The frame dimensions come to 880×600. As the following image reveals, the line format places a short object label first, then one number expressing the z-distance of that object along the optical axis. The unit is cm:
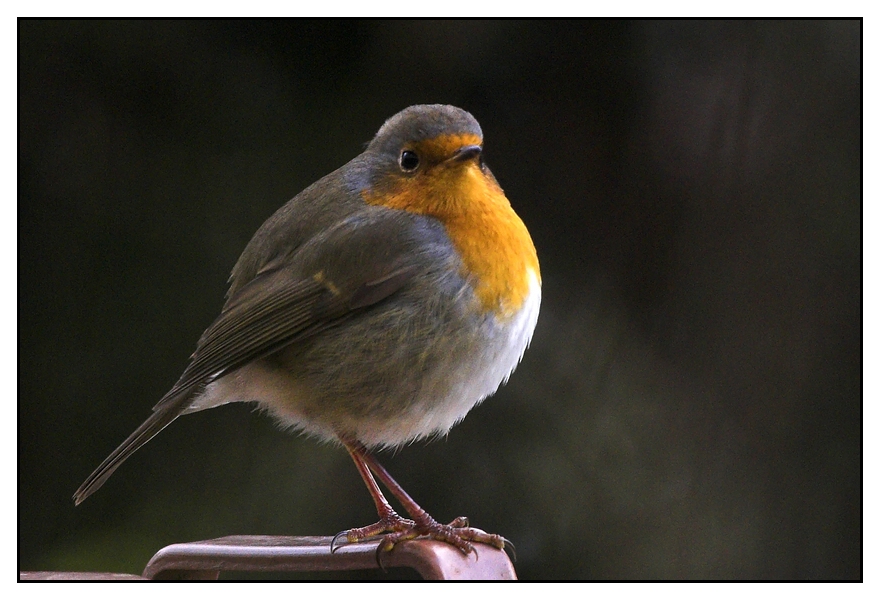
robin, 456
